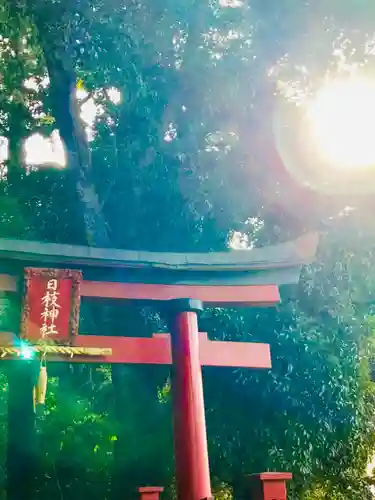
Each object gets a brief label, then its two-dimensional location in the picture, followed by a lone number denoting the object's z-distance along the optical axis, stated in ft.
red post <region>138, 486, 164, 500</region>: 20.30
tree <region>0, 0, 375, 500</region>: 27.91
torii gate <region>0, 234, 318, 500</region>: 17.74
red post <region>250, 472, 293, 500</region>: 14.62
